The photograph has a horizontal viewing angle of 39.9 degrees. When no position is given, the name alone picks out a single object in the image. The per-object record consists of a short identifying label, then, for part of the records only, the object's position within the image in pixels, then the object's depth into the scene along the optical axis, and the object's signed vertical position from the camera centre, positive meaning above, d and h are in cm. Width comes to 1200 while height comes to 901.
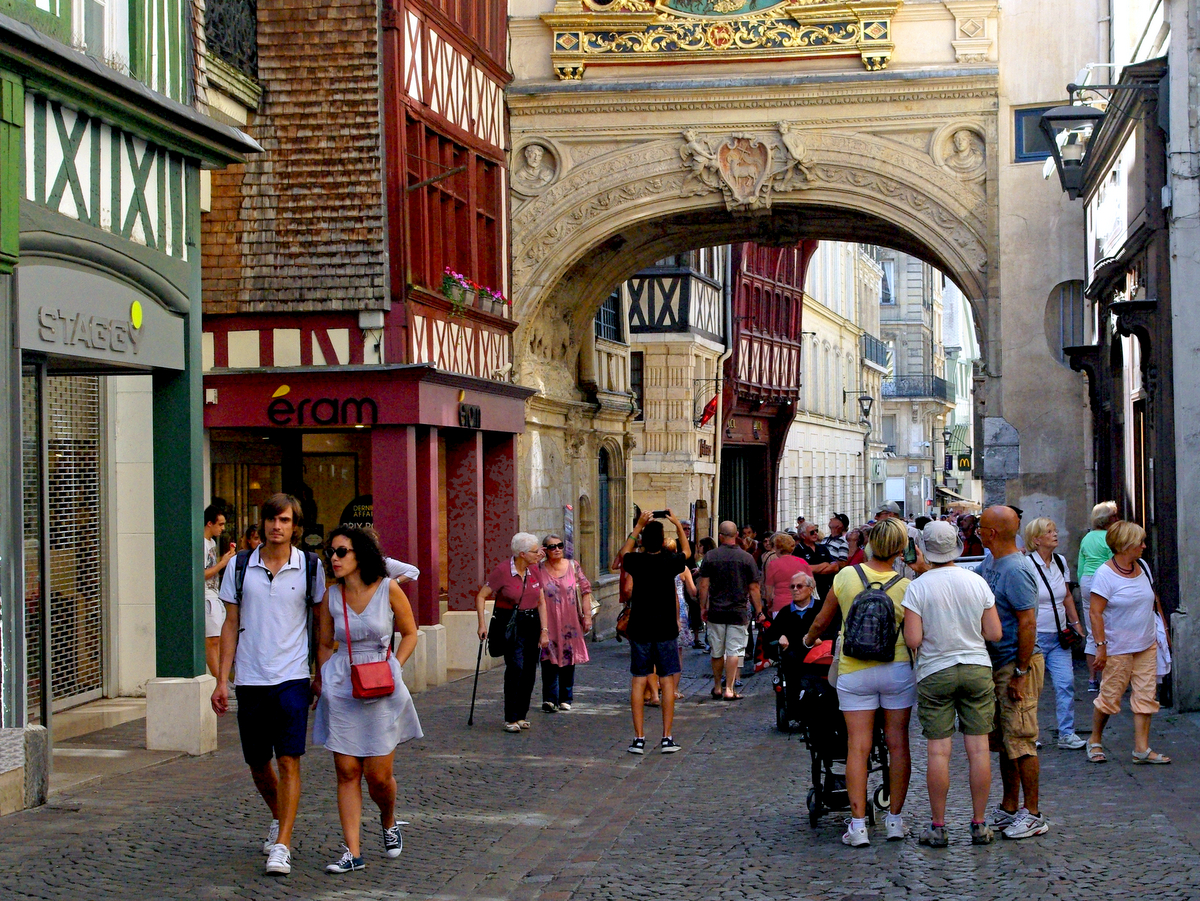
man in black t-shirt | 1063 -95
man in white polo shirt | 702 -71
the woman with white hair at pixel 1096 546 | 1159 -51
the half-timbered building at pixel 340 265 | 1544 +211
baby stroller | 784 -128
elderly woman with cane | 1196 -97
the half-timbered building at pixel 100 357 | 852 +82
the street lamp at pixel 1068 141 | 1405 +305
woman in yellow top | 732 -100
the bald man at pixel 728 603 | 1395 -103
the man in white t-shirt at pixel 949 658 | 717 -79
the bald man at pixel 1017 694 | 746 -100
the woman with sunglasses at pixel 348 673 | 698 -78
